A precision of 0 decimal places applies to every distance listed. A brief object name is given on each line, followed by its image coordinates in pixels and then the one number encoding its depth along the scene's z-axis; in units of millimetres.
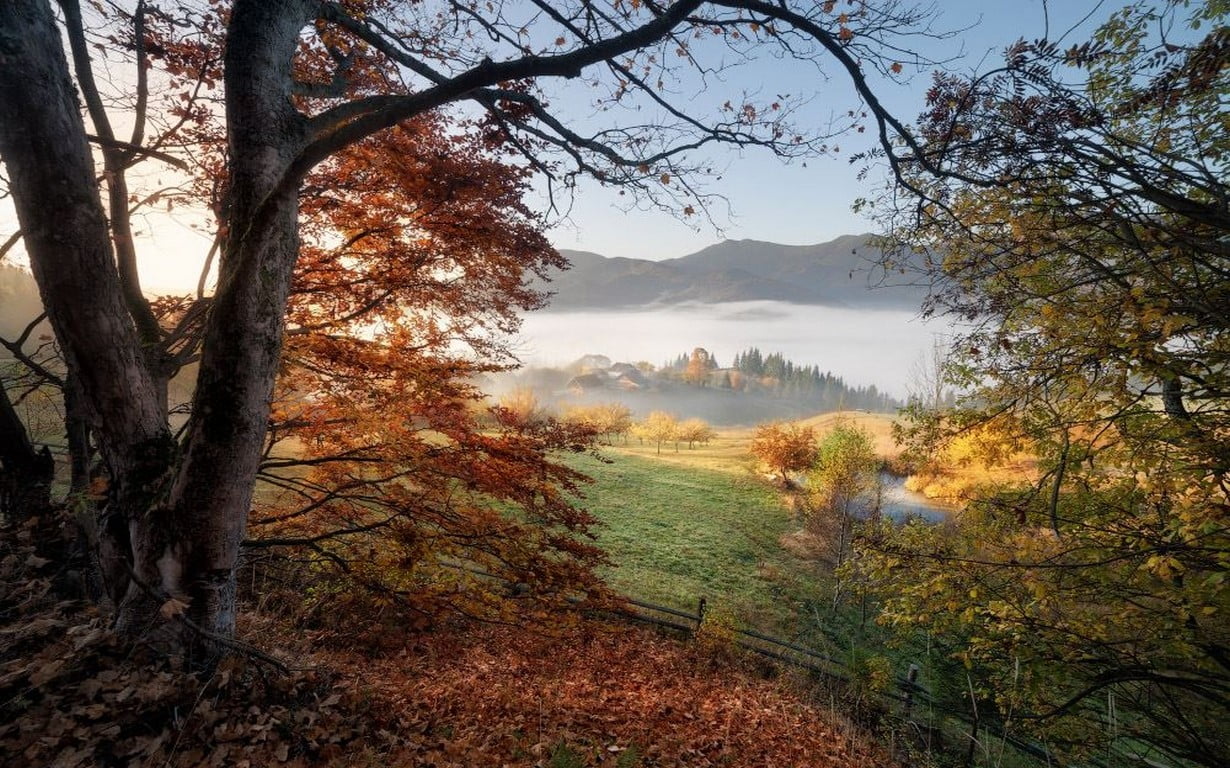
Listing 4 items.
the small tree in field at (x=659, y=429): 53250
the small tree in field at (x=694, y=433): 54250
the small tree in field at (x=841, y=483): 18562
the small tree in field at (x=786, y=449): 28188
